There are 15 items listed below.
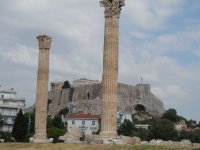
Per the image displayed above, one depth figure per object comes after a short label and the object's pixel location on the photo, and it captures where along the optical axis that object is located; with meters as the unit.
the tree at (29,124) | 69.41
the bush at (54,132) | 60.50
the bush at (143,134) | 76.04
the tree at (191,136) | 75.68
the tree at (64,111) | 153.75
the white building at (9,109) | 94.88
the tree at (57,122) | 84.94
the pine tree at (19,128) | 68.12
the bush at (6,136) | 67.88
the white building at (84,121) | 113.69
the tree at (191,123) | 149.30
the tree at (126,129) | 91.79
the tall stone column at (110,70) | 30.77
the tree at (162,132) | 75.81
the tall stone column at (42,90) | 39.59
